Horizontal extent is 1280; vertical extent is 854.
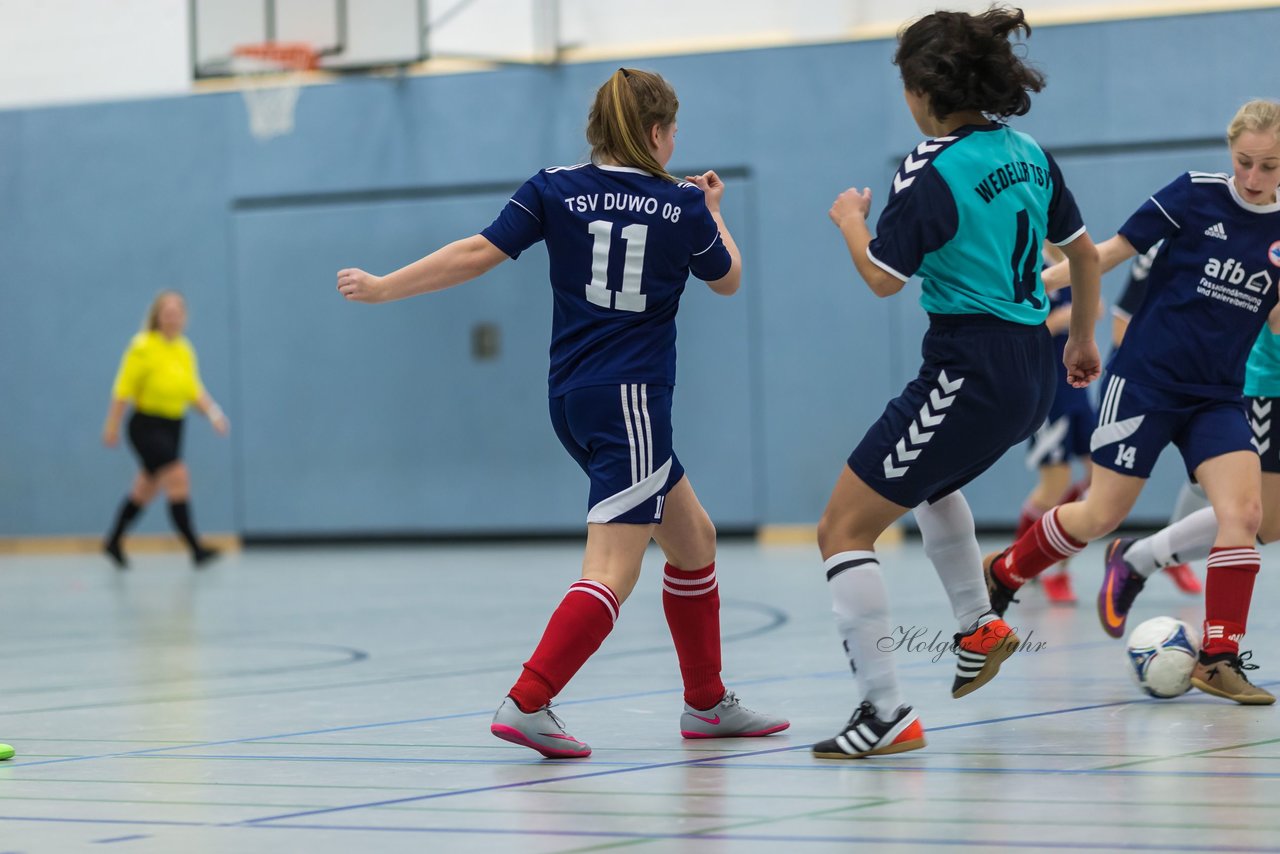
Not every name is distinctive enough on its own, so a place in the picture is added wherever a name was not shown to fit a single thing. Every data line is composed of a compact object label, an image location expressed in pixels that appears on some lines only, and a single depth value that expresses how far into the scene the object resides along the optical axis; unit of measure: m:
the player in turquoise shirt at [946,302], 8.08
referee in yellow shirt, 25.97
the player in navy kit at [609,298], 8.34
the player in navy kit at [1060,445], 17.56
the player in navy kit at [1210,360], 9.70
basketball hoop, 27.11
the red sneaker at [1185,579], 16.42
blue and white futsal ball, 9.81
